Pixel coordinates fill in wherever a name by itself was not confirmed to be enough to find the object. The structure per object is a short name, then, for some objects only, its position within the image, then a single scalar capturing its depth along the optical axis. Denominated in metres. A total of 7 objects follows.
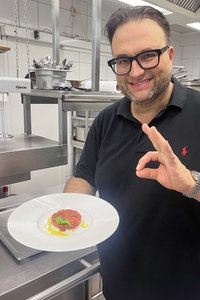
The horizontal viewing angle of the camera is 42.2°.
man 0.73
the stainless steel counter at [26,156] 0.88
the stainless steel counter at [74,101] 0.96
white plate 0.67
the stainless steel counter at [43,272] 0.80
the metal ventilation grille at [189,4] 1.58
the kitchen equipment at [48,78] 1.06
